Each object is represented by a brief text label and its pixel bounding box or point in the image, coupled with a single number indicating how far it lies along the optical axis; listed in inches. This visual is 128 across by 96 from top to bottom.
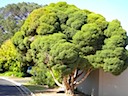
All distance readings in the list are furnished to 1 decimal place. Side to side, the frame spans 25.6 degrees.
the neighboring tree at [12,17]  2219.5
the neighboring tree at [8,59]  1496.1
